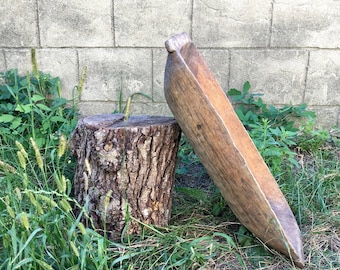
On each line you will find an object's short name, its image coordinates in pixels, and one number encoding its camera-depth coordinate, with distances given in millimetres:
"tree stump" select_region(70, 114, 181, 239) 1699
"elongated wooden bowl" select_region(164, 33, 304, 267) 1452
